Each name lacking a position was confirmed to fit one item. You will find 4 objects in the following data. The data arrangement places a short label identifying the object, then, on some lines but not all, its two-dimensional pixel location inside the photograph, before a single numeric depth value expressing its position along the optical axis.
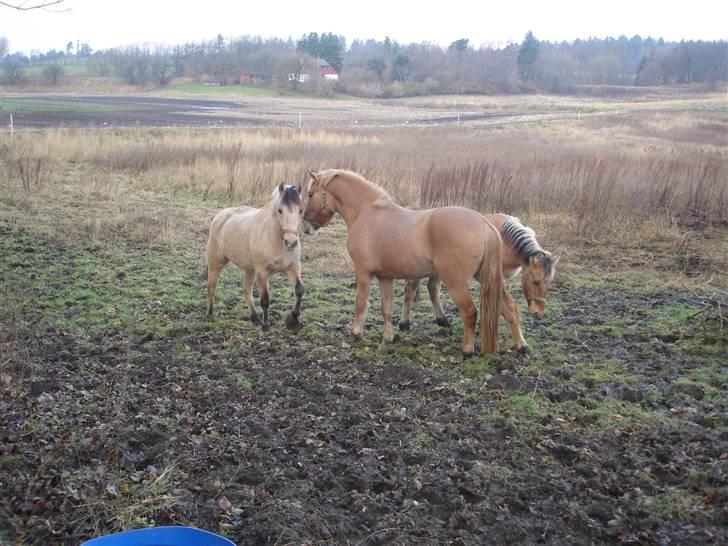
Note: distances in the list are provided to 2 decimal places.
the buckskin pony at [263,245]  7.09
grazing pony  6.95
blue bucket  3.04
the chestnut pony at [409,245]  6.34
